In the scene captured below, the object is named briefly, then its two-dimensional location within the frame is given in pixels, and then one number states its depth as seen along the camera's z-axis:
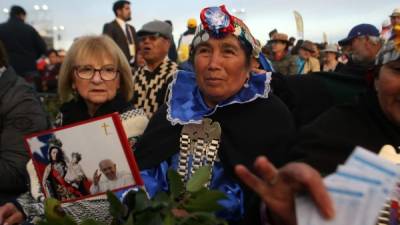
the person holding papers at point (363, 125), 2.14
